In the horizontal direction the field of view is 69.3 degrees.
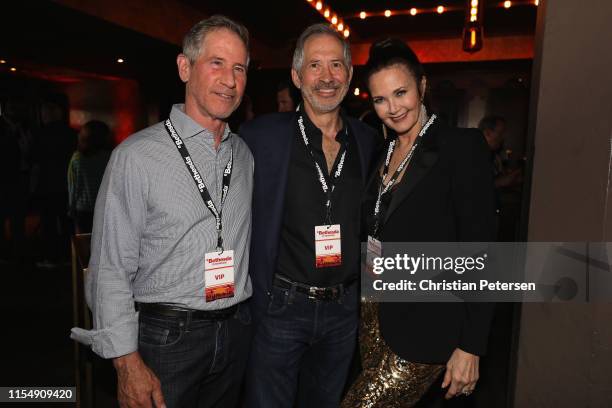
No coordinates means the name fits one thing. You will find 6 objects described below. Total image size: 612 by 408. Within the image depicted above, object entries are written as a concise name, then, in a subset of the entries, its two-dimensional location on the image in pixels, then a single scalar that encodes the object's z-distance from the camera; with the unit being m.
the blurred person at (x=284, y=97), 3.70
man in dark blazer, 1.86
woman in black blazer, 1.45
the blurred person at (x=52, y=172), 5.43
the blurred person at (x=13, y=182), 5.34
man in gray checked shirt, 1.41
